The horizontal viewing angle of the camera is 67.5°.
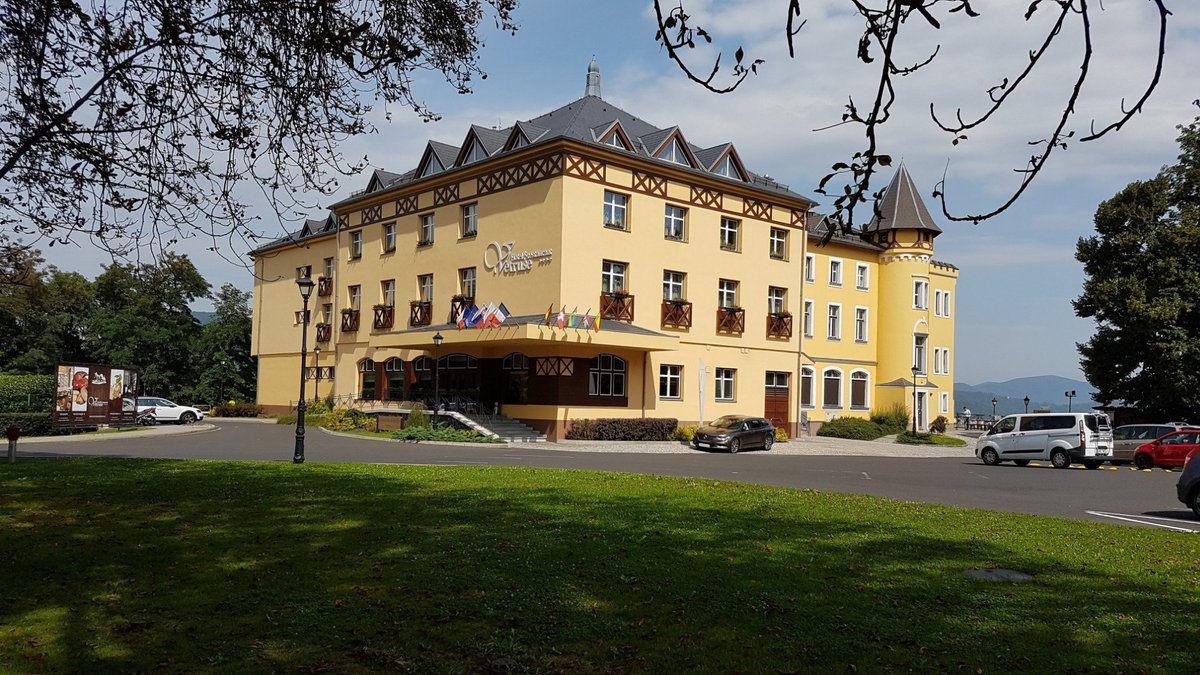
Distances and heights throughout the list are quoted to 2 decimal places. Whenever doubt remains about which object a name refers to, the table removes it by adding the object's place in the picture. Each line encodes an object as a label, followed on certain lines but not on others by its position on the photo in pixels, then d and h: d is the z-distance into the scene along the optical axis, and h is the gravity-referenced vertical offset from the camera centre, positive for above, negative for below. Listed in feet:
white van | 90.68 -4.46
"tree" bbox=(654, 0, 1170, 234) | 12.09 +4.36
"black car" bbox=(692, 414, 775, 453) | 106.52 -5.50
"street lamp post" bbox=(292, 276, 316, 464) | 60.90 -2.20
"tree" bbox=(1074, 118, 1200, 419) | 126.52 +15.36
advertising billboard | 101.35 -2.81
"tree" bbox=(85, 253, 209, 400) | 186.09 +6.80
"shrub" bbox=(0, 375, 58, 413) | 109.40 -2.95
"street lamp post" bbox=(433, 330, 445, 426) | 112.88 -2.33
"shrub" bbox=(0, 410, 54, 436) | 98.17 -5.82
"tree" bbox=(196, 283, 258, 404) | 194.08 +4.65
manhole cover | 25.55 -5.20
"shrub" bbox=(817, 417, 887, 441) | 144.77 -6.16
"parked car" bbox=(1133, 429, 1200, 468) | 94.17 -5.36
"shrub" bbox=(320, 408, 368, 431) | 129.90 -6.28
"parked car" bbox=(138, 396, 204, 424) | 139.71 -5.98
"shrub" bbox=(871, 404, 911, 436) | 153.17 -4.54
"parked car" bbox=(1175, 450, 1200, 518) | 45.68 -4.35
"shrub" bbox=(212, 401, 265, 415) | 176.04 -6.84
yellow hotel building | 116.88 +14.92
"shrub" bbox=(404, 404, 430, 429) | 116.26 -5.16
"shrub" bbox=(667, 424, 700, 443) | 121.19 -6.39
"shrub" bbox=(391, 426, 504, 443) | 105.50 -6.51
